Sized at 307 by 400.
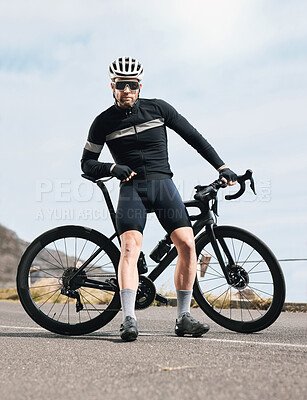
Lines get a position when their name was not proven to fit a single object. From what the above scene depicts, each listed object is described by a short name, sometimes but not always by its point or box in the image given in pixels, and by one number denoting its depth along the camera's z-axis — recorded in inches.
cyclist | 200.8
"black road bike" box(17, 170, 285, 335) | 206.1
